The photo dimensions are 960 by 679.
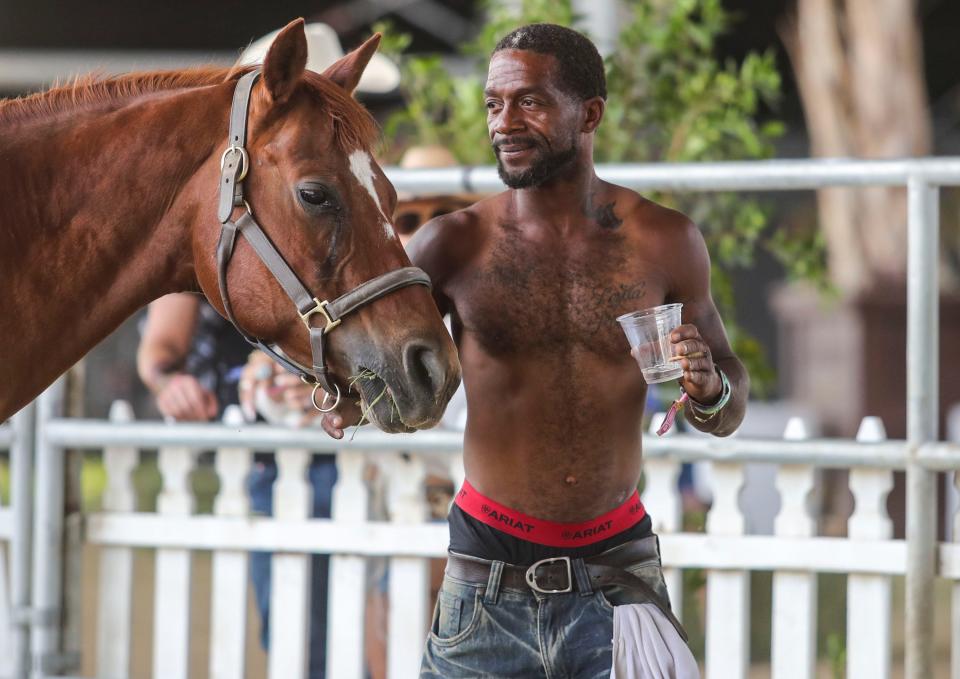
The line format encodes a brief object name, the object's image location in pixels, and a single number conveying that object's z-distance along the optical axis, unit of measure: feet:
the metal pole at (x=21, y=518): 26.48
